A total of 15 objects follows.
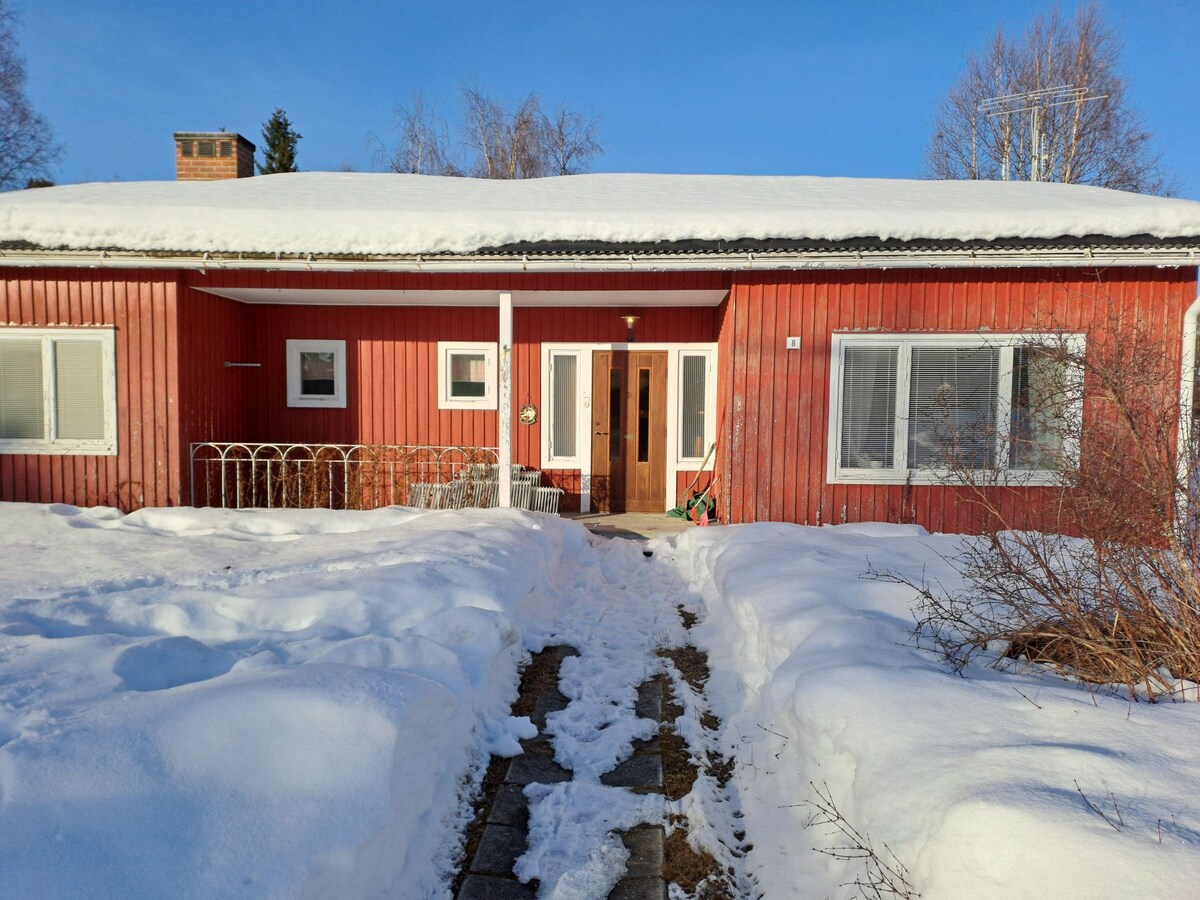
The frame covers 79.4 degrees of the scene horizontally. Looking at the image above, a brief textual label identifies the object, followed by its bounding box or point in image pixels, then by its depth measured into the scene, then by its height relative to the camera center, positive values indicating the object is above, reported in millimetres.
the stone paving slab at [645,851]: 2578 -1637
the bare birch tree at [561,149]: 27781 +10062
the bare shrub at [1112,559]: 2908 -614
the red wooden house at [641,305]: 6855 +1116
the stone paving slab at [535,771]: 3176 -1628
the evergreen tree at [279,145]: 27719 +10025
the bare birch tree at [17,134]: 24875 +9378
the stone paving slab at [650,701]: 3829 -1597
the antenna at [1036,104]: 21609 +9653
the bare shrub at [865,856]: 2061 -1370
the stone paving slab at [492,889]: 2451 -1652
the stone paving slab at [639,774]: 3160 -1629
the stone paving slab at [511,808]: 2877 -1634
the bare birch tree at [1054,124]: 21984 +9148
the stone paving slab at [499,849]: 2602 -1648
